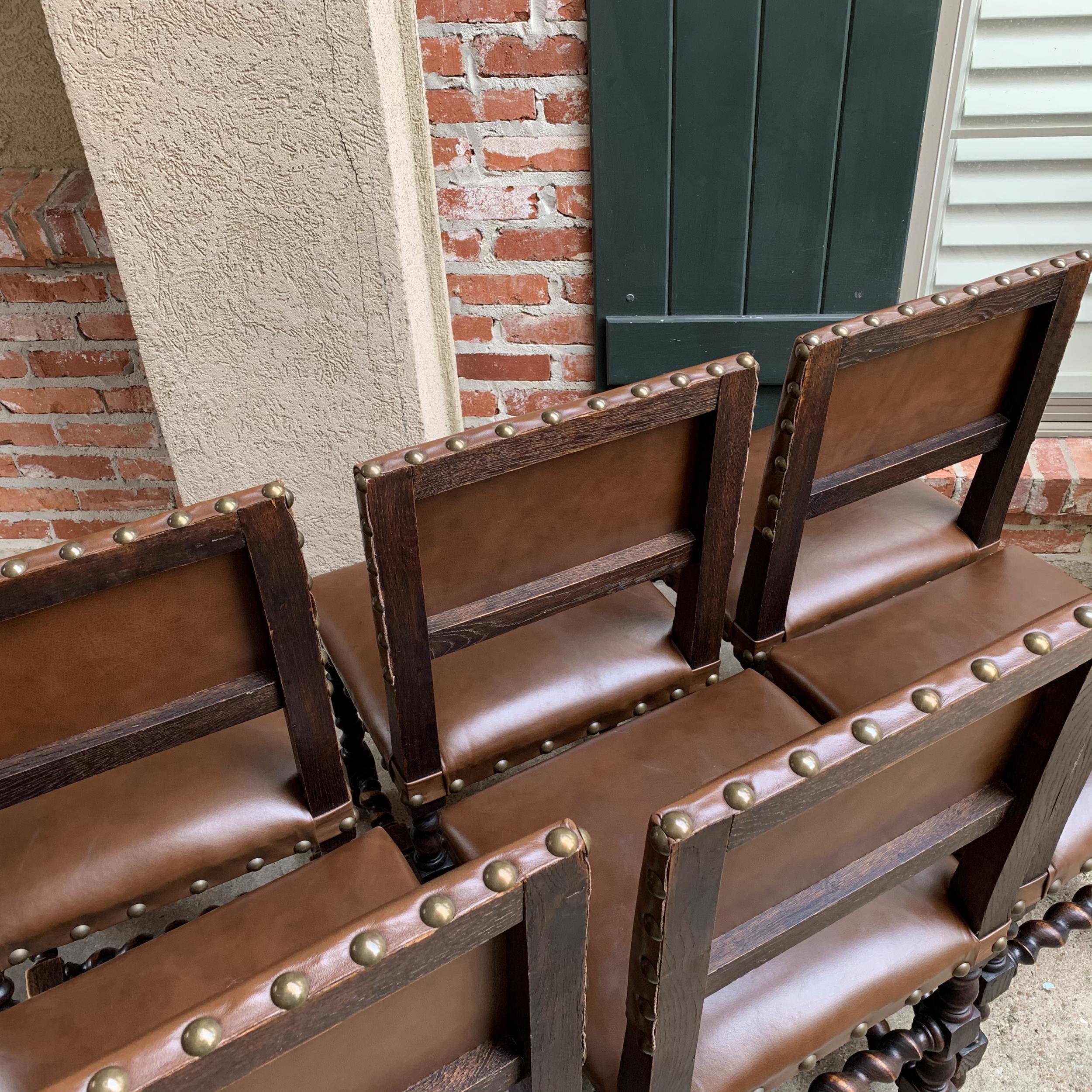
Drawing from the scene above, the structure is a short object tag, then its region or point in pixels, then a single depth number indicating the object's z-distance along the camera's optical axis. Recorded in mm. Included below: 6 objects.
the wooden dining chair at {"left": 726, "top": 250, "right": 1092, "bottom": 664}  1054
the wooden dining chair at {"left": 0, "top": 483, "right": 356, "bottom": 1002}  807
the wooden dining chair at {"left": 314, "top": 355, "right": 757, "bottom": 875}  903
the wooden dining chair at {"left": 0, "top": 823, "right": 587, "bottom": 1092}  479
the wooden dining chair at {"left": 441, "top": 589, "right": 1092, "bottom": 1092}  602
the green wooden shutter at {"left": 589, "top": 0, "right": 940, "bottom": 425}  1610
